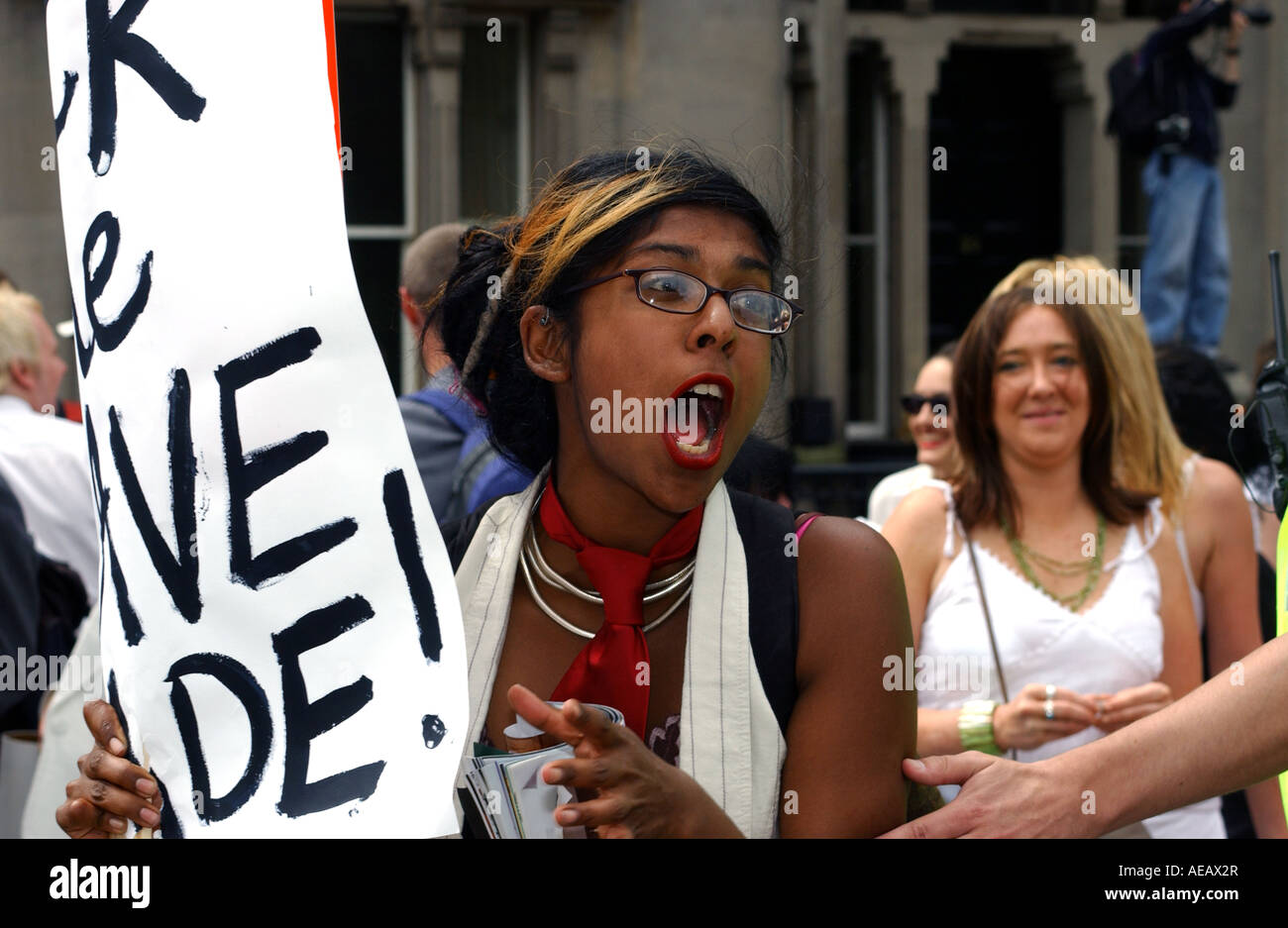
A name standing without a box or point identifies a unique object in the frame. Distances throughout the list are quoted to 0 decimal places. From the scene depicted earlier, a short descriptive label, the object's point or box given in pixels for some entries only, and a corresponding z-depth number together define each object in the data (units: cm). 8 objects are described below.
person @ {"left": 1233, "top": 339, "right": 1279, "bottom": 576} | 389
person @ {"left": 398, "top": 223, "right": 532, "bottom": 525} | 314
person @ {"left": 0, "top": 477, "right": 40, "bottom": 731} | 319
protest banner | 173
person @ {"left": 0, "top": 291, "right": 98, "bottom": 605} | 406
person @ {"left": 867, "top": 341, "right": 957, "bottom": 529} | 506
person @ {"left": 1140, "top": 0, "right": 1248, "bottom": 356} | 825
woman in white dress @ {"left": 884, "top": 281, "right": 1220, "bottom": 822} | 319
